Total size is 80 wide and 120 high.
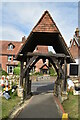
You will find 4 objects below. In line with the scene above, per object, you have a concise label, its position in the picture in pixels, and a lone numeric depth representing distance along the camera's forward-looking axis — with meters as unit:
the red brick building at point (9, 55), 23.61
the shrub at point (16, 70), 21.47
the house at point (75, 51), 15.27
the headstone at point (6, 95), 6.34
